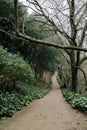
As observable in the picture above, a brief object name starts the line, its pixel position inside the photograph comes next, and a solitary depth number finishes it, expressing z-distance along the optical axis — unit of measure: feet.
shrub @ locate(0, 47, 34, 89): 31.24
